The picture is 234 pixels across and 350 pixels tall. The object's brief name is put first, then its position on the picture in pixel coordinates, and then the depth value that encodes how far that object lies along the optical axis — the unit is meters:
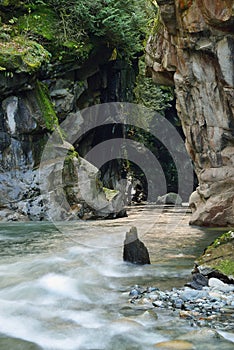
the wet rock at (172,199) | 27.53
